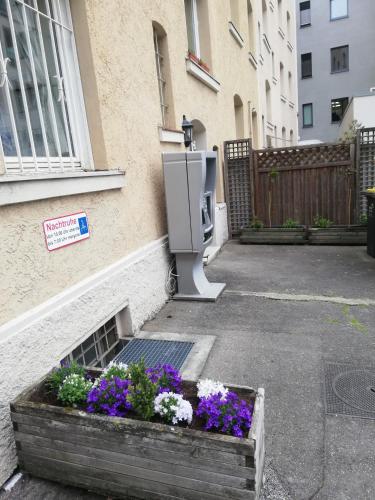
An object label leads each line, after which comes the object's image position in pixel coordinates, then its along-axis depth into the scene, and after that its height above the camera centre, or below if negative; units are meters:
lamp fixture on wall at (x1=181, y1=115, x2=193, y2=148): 5.37 +0.64
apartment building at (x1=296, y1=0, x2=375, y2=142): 22.80 +6.55
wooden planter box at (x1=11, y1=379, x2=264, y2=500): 1.79 -1.49
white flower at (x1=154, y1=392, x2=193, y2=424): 1.95 -1.27
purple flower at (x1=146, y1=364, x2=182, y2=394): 2.23 -1.27
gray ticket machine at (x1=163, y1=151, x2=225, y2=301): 4.62 -0.55
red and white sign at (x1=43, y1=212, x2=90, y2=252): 2.81 -0.38
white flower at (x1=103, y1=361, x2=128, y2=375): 2.40 -1.25
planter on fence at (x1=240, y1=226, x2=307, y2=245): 8.09 -1.63
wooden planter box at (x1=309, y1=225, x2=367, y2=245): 7.68 -1.65
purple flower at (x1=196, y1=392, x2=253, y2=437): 1.86 -1.30
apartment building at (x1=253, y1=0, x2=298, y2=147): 12.81 +4.02
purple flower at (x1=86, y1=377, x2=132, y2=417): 2.07 -1.27
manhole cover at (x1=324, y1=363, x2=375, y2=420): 2.69 -1.86
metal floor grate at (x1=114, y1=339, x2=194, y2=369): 3.50 -1.78
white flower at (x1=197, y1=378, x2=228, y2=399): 2.08 -1.27
